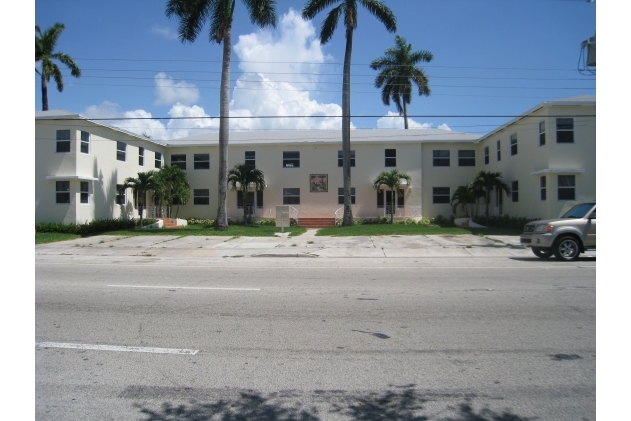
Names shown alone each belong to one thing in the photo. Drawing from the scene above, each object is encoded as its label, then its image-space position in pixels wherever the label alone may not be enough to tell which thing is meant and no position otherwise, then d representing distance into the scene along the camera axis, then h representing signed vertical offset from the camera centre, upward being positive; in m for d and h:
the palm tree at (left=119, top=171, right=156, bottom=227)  28.16 +1.52
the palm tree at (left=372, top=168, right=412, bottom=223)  30.33 +1.91
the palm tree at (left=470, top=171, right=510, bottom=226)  27.72 +1.46
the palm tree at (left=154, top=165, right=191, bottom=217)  28.64 +1.47
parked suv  13.33 -0.86
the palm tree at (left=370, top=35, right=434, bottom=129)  41.41 +12.86
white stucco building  24.67 +2.86
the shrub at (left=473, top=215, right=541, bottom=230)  25.58 -0.85
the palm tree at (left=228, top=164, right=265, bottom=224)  30.02 +2.05
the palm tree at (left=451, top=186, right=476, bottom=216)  29.20 +0.57
